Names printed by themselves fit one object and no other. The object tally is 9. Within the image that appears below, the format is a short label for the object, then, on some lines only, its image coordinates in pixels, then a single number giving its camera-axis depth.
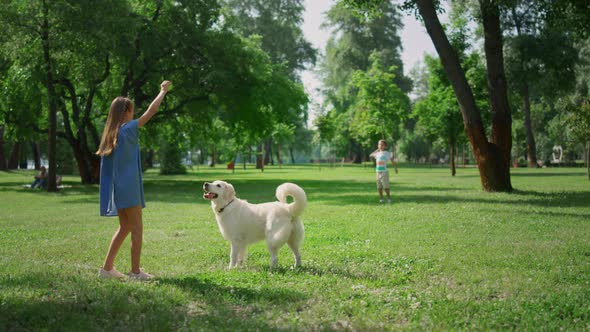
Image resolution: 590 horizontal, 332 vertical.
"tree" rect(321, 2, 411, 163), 64.75
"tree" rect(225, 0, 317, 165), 60.69
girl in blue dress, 6.40
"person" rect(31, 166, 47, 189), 27.17
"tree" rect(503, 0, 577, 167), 36.16
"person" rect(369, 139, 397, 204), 17.28
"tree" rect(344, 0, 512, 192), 18.91
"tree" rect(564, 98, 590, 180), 27.08
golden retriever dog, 7.25
